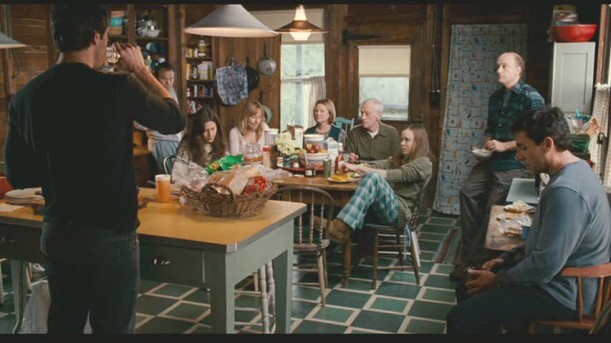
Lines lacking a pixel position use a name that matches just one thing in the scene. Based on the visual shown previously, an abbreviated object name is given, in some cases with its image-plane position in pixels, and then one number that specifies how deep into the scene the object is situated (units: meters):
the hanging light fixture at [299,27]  5.33
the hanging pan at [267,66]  7.35
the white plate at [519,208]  3.19
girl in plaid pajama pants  4.18
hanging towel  7.42
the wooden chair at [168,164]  5.17
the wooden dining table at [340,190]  4.31
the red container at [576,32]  4.64
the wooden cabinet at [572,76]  4.61
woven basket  2.65
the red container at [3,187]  3.35
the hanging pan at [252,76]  7.41
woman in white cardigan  5.26
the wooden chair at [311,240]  3.90
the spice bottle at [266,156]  4.85
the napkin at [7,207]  2.73
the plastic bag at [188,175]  2.84
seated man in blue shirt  2.36
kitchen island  2.38
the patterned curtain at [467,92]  6.28
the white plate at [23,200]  2.85
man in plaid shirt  4.52
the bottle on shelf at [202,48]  7.60
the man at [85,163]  2.01
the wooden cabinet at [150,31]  6.97
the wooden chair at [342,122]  6.13
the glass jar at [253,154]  4.73
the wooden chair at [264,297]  3.22
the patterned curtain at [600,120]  4.05
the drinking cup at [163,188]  3.00
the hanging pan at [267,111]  7.37
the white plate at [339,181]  4.40
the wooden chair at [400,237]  4.37
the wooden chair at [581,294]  2.39
